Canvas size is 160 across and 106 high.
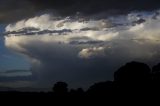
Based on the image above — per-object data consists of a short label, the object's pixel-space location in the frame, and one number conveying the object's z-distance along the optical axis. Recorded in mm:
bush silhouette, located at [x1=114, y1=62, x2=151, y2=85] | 109938
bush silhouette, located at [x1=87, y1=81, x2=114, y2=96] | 96800
